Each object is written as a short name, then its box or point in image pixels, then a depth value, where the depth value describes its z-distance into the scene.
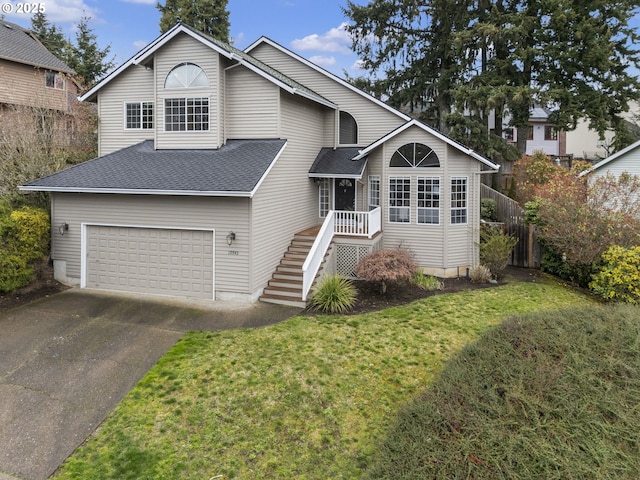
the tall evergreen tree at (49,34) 36.56
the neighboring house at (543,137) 39.03
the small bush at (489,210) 20.33
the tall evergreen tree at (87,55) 33.47
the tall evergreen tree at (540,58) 21.33
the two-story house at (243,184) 11.86
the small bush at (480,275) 14.66
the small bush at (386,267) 12.14
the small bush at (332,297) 11.38
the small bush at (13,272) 11.16
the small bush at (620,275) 11.62
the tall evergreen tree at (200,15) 31.38
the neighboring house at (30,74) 23.47
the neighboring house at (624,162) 18.77
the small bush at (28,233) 11.57
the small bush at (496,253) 14.84
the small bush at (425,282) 13.84
